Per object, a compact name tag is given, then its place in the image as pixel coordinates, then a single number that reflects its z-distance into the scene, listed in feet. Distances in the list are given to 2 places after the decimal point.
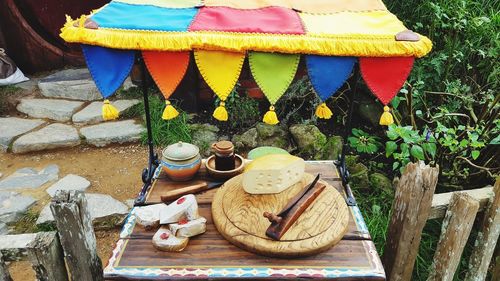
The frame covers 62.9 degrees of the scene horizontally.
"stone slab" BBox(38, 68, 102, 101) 14.43
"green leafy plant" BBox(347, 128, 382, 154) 10.32
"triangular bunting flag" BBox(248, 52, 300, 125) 5.27
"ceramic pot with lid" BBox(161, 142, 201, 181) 6.94
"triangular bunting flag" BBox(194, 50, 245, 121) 5.25
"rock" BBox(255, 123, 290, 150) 12.46
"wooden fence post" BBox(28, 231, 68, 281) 5.32
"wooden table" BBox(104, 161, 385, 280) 5.20
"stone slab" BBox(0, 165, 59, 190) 11.02
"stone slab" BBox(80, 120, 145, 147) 12.64
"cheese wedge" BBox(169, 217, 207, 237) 5.74
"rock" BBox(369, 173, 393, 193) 10.64
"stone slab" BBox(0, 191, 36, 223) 9.87
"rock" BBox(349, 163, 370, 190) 10.73
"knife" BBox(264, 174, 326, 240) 5.49
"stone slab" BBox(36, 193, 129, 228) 9.82
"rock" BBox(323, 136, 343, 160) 11.46
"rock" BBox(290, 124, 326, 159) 11.71
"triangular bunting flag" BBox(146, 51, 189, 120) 5.39
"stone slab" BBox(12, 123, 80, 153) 12.27
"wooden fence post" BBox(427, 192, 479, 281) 6.24
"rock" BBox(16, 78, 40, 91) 14.69
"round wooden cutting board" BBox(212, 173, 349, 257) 5.40
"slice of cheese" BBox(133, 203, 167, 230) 6.04
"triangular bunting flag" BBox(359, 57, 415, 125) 5.28
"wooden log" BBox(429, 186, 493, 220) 6.57
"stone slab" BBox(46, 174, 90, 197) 10.91
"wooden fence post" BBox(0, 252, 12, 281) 5.34
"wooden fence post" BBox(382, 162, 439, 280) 6.10
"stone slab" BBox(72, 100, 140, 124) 13.33
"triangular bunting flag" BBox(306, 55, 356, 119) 5.29
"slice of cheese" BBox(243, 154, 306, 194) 6.07
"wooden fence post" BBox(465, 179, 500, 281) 6.59
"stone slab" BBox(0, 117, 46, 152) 12.45
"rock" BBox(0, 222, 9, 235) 9.55
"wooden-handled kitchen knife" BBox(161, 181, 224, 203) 6.56
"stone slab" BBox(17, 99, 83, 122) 13.57
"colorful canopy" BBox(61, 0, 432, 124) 5.08
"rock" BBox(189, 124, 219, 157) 12.42
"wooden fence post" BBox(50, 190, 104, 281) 5.35
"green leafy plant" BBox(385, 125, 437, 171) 8.27
